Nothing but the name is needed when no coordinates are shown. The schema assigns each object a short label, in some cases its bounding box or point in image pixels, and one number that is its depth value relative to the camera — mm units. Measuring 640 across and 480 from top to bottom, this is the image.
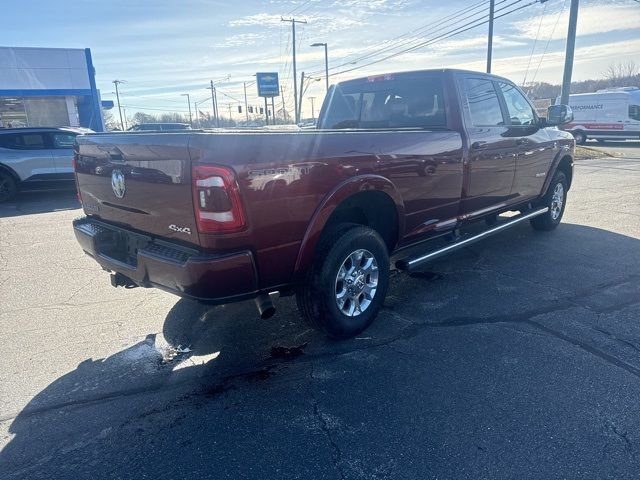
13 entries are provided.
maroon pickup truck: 2770
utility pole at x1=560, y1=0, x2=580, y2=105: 17016
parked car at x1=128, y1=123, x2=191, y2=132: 22406
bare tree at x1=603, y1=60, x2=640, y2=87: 76500
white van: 24578
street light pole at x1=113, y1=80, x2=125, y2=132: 84631
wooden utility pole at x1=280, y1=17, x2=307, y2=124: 38969
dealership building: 23594
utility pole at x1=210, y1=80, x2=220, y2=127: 73375
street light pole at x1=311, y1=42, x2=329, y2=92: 39969
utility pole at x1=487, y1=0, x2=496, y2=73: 20125
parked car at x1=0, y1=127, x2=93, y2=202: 9859
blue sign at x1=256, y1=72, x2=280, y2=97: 48969
